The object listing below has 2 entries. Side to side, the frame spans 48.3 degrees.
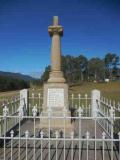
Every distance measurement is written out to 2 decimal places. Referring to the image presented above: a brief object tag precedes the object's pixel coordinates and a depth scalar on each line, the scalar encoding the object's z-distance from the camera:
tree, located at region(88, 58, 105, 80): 53.03
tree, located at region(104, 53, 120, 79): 52.82
